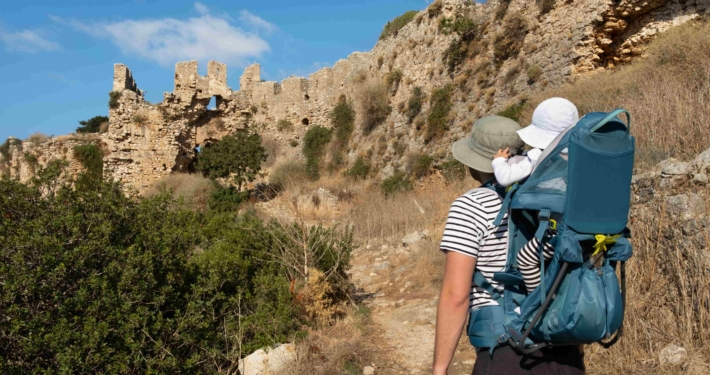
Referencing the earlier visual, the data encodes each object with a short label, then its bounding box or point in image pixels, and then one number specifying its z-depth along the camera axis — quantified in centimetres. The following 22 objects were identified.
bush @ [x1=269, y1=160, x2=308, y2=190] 1899
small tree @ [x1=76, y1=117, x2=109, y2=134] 3441
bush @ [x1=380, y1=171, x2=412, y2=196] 1406
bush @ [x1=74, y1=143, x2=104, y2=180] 2017
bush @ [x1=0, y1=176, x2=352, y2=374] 360
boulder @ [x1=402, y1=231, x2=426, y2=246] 866
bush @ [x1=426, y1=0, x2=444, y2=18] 1653
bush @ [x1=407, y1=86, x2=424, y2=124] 1655
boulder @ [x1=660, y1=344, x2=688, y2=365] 337
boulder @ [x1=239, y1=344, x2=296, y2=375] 446
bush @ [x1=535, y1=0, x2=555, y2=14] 1226
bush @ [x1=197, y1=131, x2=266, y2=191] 1755
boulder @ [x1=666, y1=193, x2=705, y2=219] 393
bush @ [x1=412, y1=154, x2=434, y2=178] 1432
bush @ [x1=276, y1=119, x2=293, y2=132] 2253
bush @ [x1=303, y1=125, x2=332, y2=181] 2065
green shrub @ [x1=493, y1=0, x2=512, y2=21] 1377
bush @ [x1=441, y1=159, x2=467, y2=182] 1205
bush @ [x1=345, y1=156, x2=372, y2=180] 1742
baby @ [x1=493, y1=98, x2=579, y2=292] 191
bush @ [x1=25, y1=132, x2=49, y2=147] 2147
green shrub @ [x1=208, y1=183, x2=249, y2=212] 1567
